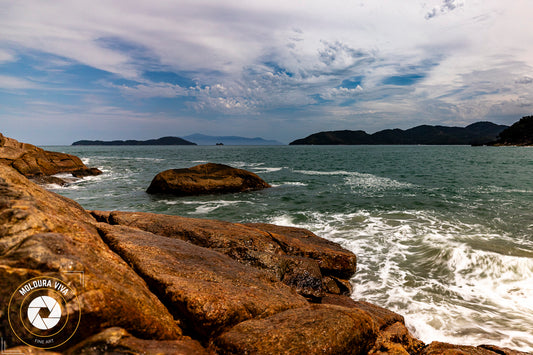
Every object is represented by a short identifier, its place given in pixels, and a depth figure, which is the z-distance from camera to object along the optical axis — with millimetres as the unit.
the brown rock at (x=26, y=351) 2490
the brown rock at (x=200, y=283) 3842
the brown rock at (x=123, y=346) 2706
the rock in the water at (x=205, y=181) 21688
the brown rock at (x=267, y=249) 6758
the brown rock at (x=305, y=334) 3418
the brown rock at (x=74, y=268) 2916
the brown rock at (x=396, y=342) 4160
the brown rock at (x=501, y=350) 4429
